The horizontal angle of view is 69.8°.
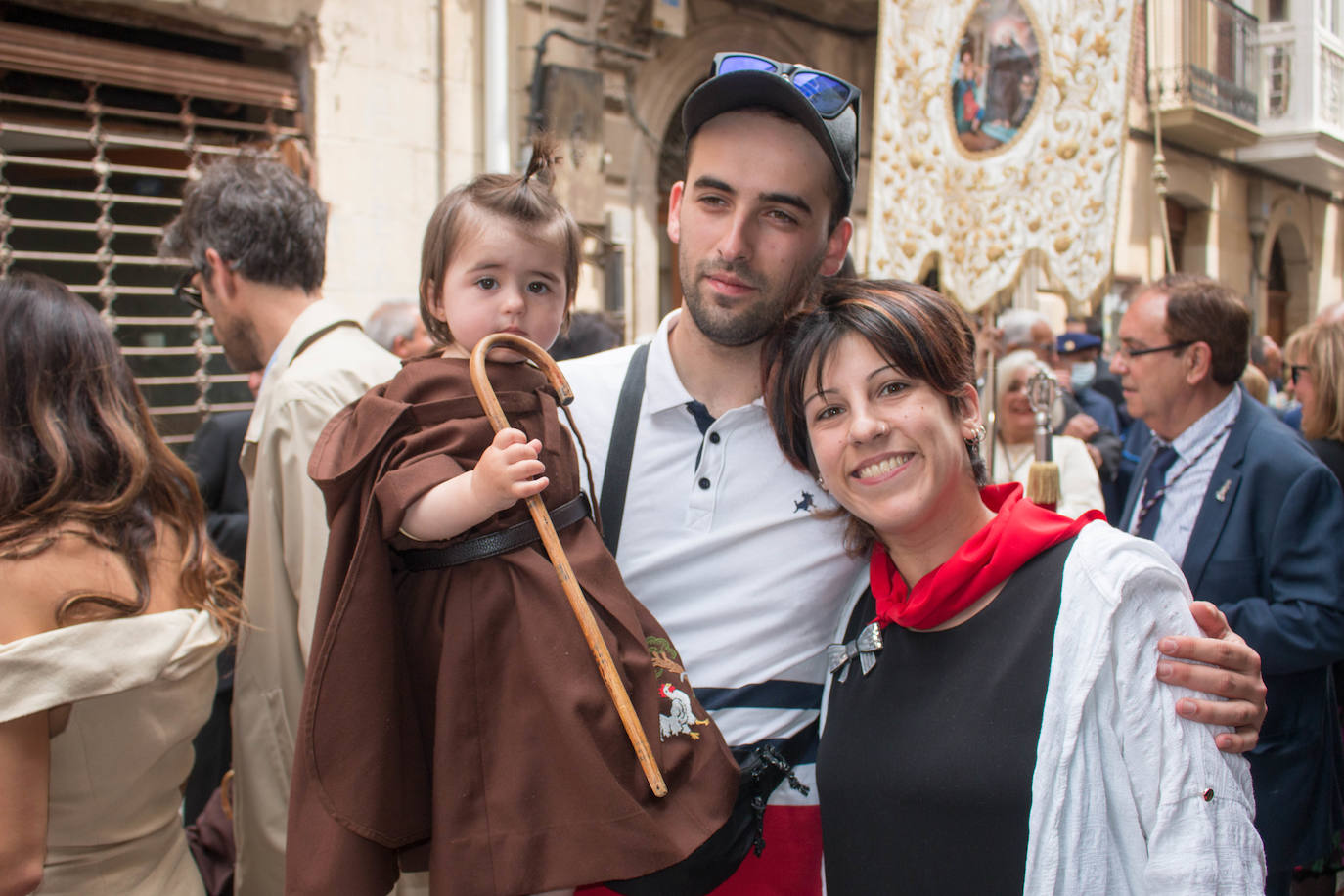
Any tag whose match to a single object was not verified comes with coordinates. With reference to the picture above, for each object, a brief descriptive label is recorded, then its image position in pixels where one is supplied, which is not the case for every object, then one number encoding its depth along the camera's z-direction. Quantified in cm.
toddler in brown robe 148
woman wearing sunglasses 375
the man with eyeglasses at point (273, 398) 234
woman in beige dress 167
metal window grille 493
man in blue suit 267
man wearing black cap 181
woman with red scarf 137
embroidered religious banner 347
